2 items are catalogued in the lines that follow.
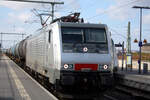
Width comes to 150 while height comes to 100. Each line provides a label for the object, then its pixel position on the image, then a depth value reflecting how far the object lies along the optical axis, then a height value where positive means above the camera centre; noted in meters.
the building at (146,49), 75.88 +0.35
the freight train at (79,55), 10.47 -0.18
